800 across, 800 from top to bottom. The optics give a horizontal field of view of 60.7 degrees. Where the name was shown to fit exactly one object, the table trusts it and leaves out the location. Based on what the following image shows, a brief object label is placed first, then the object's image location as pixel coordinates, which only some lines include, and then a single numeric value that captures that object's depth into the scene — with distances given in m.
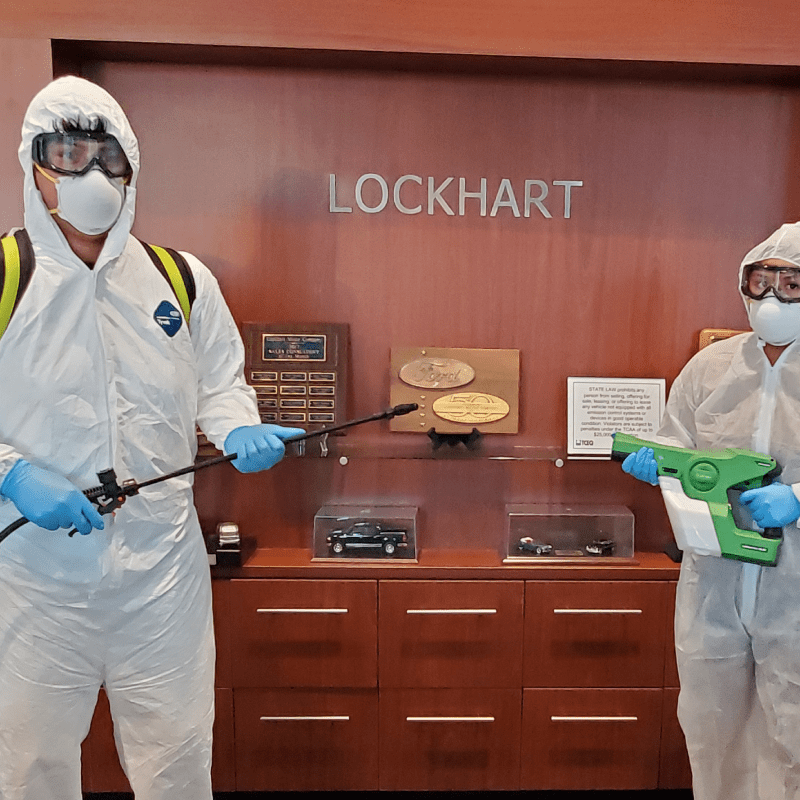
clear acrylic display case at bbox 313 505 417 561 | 2.03
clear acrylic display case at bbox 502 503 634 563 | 2.07
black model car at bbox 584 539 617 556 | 2.06
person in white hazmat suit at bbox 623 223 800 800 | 1.42
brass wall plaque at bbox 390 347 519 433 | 2.13
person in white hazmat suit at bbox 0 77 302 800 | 1.25
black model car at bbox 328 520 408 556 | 2.03
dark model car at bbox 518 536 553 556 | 2.06
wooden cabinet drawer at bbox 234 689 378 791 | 2.00
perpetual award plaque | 2.08
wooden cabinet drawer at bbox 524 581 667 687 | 1.98
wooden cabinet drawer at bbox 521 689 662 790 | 2.01
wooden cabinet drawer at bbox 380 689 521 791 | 2.01
